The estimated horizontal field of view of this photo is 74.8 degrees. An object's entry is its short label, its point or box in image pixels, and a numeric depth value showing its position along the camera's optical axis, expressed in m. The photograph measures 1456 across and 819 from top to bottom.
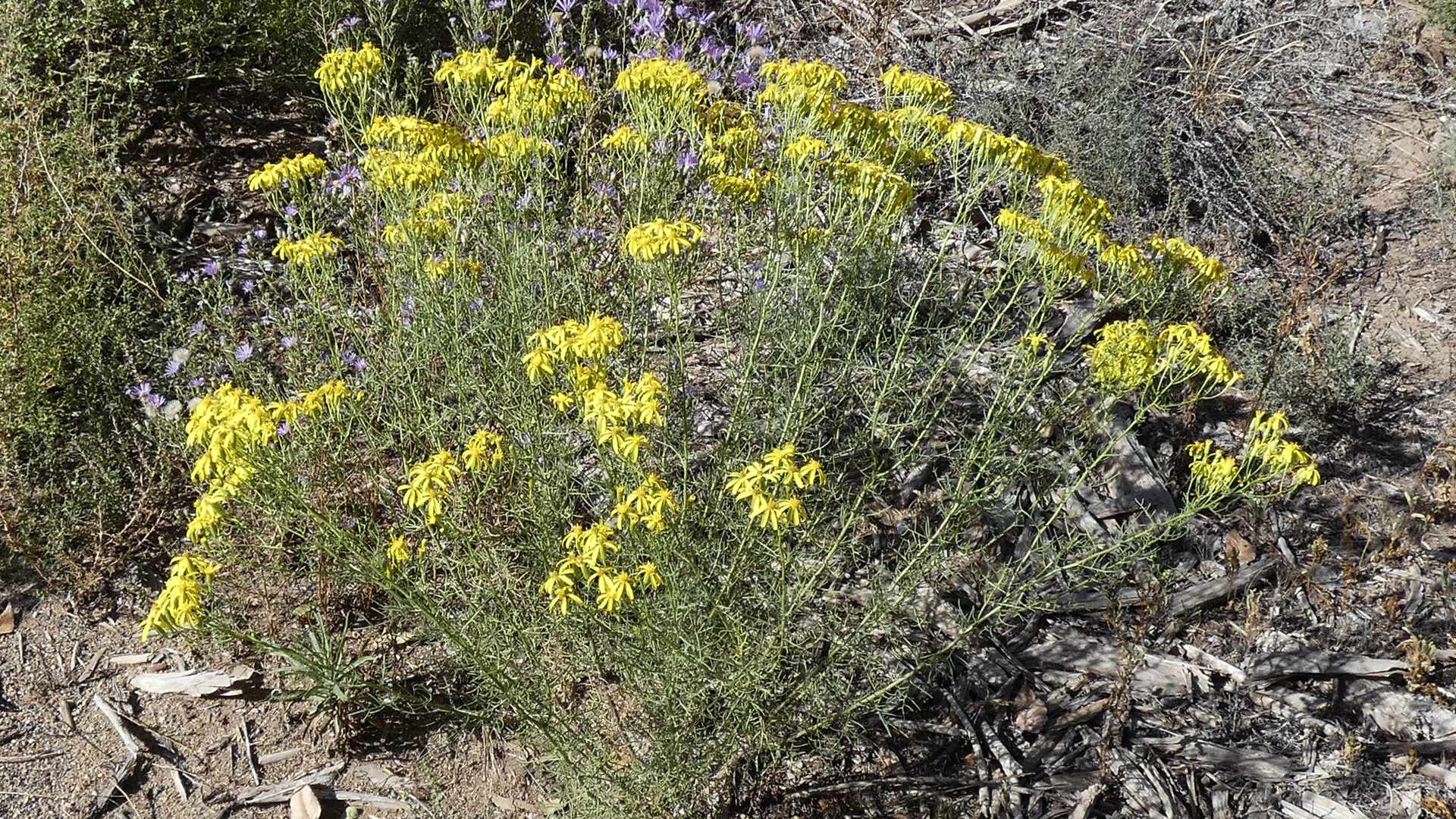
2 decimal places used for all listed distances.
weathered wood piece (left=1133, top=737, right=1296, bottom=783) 3.55
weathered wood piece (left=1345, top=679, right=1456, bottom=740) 3.61
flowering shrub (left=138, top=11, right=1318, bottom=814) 2.89
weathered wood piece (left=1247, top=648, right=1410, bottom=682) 3.78
